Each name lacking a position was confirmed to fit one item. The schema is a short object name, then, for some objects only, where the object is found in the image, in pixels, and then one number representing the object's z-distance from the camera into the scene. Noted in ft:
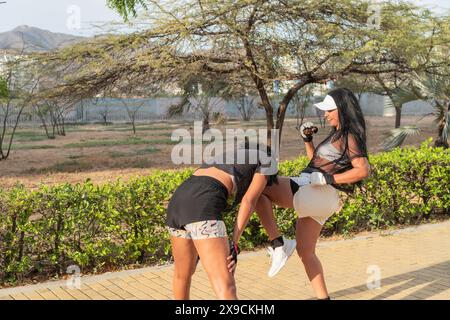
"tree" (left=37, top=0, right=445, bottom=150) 35.45
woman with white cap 11.25
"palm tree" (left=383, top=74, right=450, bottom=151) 39.87
